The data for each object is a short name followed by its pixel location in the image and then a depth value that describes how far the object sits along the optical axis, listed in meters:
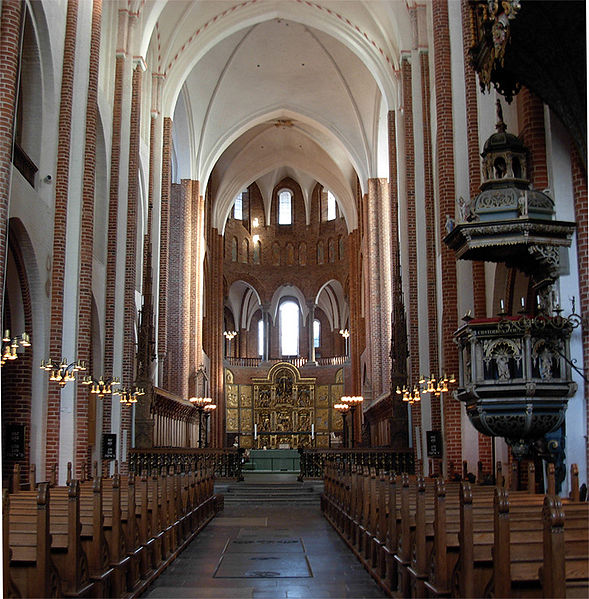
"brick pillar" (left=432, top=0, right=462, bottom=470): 14.95
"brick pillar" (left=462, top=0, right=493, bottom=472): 13.37
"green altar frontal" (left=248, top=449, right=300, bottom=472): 30.42
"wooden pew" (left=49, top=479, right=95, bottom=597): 5.85
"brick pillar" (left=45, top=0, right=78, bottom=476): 13.84
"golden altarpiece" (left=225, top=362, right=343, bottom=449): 41.22
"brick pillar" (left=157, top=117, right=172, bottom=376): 25.88
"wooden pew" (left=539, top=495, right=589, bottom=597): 3.70
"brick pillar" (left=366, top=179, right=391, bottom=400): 30.33
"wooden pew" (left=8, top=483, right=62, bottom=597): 5.16
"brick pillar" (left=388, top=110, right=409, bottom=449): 22.17
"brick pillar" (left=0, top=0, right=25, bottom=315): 10.50
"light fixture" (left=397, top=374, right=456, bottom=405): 14.65
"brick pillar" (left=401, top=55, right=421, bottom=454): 21.19
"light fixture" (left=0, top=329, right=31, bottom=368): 9.56
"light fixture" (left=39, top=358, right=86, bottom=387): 13.11
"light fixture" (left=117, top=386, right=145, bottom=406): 18.83
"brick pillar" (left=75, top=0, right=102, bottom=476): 15.16
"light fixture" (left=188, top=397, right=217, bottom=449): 30.41
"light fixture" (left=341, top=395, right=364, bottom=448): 33.38
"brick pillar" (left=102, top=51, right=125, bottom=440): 19.27
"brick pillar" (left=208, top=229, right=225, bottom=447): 38.97
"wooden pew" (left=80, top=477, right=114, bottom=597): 6.52
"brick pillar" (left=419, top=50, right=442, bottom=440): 18.16
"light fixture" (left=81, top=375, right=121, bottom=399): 16.41
